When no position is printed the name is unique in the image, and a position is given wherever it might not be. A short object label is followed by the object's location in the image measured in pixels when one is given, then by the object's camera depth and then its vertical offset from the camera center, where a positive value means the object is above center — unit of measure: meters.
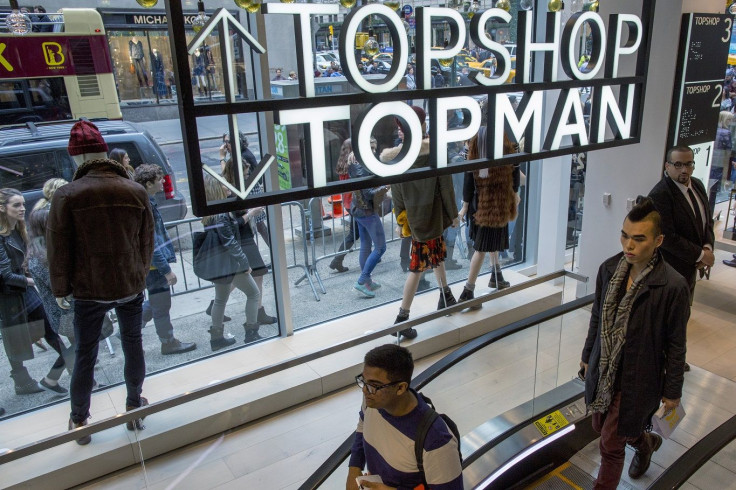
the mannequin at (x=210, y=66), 3.85 +0.04
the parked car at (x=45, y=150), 3.71 -0.46
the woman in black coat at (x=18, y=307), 3.75 -1.48
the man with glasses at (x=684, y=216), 4.16 -1.14
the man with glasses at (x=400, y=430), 2.11 -1.30
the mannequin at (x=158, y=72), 3.85 +0.02
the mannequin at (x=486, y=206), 5.32 -1.32
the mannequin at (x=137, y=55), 3.86 +0.13
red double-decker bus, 3.49 +0.05
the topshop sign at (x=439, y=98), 3.00 -0.19
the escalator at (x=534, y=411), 3.60 -2.34
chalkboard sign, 5.06 -0.22
